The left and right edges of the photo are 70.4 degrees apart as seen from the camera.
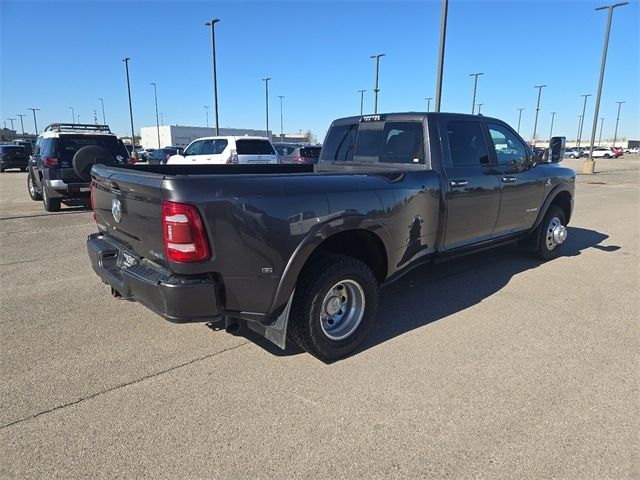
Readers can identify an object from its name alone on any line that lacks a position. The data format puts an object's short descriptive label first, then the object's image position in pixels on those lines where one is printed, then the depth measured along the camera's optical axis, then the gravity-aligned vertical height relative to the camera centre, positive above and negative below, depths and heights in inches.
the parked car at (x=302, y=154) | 750.5 -26.3
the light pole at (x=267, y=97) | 1771.7 +160.4
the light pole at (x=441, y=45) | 463.2 +94.6
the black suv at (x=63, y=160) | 398.9 -20.7
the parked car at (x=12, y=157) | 1096.2 -51.3
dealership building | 3053.6 +27.7
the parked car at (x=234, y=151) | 576.4 -16.9
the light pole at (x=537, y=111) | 1968.5 +111.3
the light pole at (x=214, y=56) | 898.5 +159.0
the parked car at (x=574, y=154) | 2650.1 -75.9
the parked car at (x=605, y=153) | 2768.2 -72.8
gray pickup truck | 109.4 -24.8
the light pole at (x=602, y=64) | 888.9 +150.5
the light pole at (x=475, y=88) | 1385.3 +154.3
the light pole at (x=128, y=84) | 1370.7 +155.0
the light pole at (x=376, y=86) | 1095.6 +125.9
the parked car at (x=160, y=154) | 1345.5 -53.7
